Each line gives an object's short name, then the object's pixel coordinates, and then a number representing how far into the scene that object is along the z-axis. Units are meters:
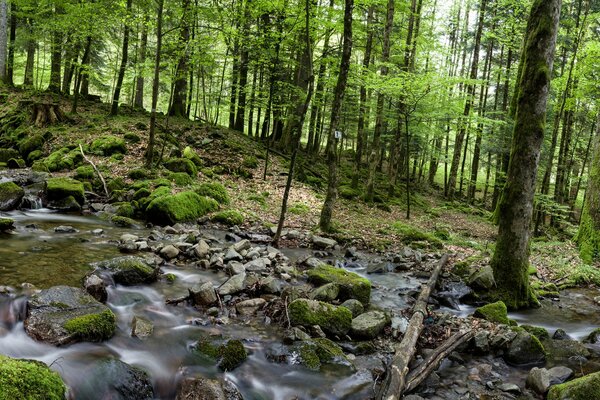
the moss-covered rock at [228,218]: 11.82
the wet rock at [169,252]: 8.44
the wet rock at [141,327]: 5.43
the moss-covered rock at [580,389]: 4.21
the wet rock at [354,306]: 6.64
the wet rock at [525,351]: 5.70
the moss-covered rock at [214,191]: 13.02
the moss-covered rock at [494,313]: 6.74
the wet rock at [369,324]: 6.01
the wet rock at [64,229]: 9.23
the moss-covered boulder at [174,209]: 11.12
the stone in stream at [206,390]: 4.23
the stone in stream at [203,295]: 6.50
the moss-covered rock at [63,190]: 11.42
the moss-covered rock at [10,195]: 10.42
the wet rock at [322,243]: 10.91
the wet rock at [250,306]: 6.45
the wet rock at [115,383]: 4.20
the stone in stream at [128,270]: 6.90
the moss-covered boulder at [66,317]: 4.80
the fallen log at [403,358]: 4.30
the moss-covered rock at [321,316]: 5.99
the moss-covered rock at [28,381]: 3.06
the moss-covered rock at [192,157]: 15.91
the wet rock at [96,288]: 6.10
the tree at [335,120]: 10.10
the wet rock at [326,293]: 6.91
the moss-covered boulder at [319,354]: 5.22
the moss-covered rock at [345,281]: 7.32
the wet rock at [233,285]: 6.89
